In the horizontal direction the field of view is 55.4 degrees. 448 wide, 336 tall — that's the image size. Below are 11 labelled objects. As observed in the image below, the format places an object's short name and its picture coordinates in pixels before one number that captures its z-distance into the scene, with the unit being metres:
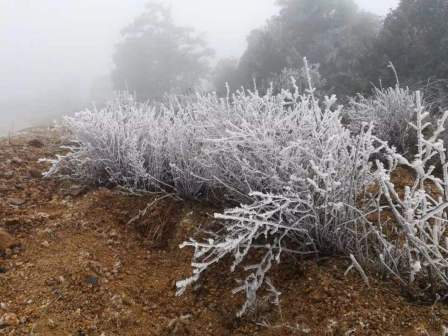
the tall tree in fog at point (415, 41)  7.29
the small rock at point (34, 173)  2.94
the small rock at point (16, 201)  2.52
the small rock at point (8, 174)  2.84
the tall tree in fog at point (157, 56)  16.81
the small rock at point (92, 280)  1.89
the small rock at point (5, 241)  2.11
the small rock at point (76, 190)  2.71
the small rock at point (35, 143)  3.54
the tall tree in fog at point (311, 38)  9.90
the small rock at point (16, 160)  3.06
